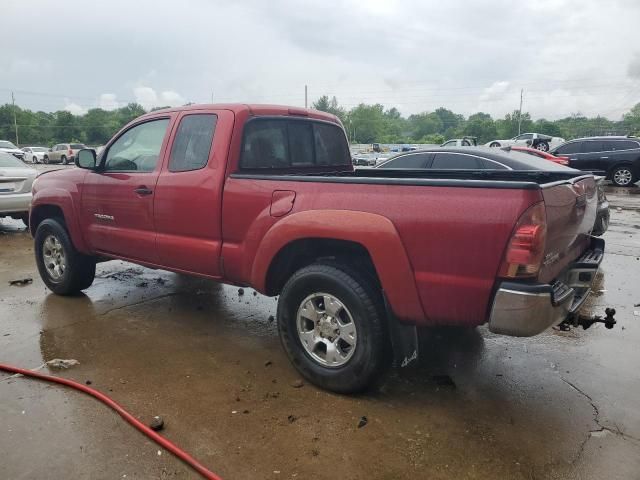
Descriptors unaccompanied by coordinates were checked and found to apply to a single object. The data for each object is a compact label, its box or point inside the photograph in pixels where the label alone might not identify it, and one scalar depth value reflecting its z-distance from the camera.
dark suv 15.70
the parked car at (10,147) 29.62
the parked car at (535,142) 26.27
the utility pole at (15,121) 71.16
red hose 2.51
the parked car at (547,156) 12.75
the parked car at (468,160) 7.67
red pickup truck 2.55
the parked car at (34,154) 41.34
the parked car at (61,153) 38.53
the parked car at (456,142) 22.66
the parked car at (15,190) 8.65
